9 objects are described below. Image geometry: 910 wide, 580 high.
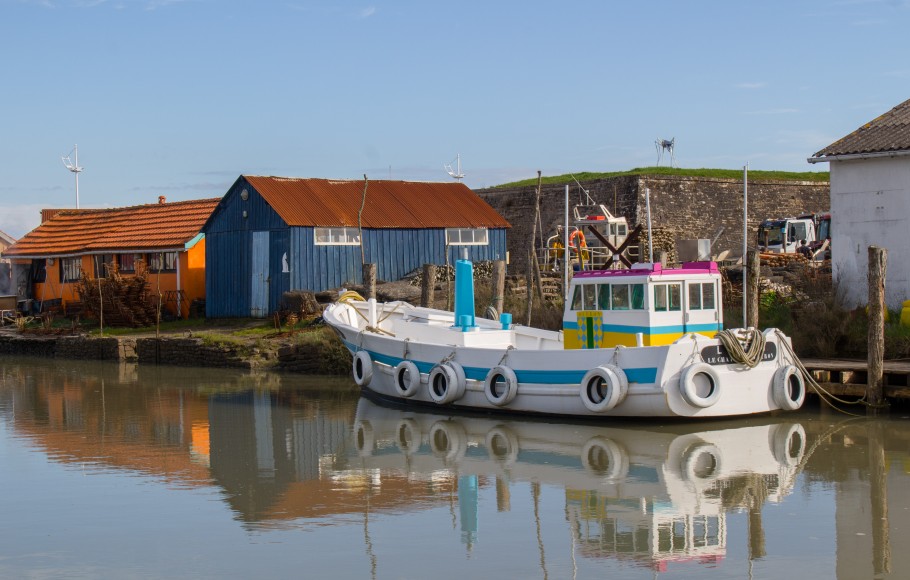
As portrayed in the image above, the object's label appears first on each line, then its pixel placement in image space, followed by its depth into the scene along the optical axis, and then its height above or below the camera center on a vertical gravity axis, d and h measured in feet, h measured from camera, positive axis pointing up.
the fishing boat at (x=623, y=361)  52.06 -4.49
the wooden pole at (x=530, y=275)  79.41 -0.44
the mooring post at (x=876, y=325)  53.47 -2.99
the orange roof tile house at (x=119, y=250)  111.24 +2.89
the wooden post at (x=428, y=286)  82.12 -1.08
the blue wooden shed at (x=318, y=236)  100.53 +3.35
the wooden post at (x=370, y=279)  78.45 -0.46
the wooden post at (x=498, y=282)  79.30 -0.88
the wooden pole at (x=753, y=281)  61.16 -0.93
